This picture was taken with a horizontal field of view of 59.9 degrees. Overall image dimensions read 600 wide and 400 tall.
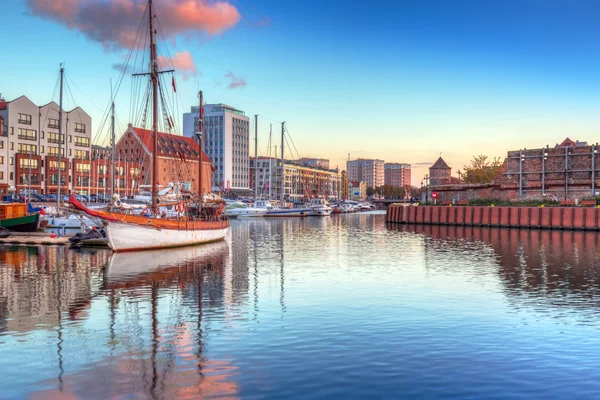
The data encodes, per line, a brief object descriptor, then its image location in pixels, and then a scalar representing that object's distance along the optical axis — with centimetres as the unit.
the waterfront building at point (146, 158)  13838
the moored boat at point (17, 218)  5400
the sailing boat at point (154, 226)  3975
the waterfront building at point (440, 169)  17834
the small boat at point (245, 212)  11911
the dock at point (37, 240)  4619
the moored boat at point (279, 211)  12399
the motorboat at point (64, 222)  6366
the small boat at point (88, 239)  4478
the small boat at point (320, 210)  13250
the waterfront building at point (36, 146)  10794
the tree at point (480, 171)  13875
